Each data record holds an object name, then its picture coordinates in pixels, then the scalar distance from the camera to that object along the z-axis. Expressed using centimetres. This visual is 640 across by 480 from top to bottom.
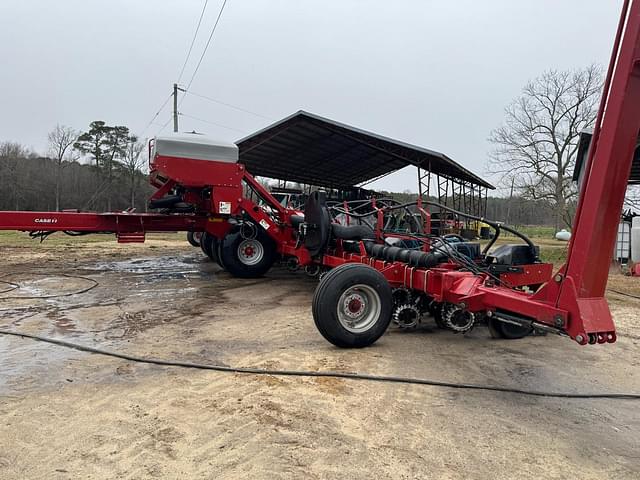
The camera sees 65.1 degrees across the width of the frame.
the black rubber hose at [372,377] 379
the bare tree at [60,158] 4653
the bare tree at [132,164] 4769
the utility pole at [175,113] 2830
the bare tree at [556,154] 2642
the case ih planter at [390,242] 312
